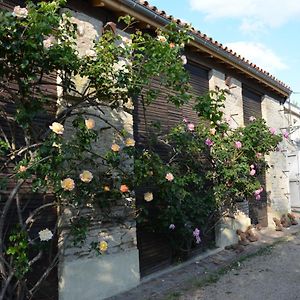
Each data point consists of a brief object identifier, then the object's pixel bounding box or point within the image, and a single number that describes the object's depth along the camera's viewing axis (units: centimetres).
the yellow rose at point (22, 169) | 359
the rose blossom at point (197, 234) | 691
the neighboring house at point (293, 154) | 1361
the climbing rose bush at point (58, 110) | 364
